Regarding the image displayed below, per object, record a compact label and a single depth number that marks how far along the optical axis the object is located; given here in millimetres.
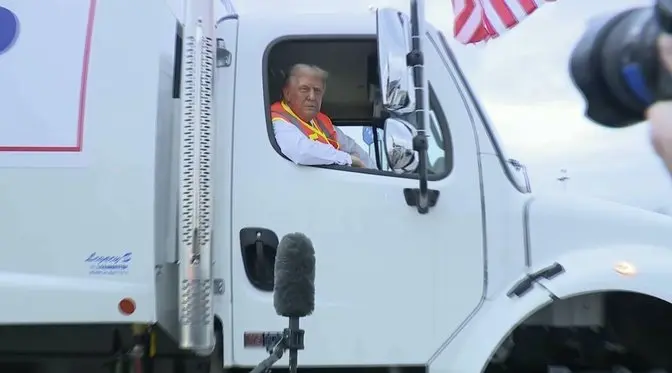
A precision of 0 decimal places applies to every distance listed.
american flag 4168
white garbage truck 3018
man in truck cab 3244
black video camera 1172
